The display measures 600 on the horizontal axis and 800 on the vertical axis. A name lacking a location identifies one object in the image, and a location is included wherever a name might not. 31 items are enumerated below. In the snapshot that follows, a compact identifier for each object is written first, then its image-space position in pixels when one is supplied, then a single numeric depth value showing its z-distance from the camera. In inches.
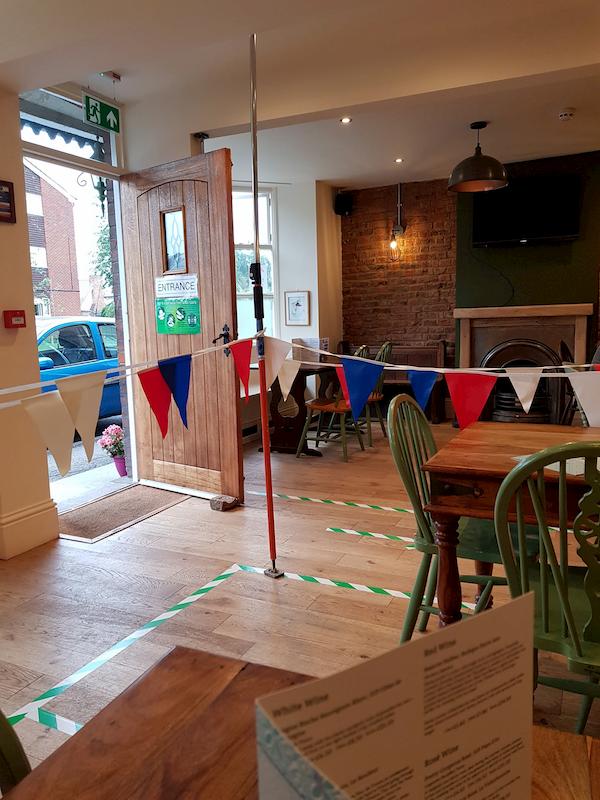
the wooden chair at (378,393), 207.3
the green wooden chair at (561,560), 49.1
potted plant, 174.2
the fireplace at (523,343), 221.0
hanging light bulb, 253.0
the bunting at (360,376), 100.7
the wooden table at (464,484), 64.2
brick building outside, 203.5
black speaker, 263.0
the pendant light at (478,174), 154.1
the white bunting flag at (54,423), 76.5
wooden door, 138.5
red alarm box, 115.3
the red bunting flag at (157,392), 95.7
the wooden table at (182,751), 23.7
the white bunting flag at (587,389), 80.7
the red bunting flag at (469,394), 96.6
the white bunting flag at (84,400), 79.5
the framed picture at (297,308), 256.4
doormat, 131.9
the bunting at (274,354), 109.5
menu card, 13.7
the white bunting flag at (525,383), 92.9
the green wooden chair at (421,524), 72.6
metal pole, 105.2
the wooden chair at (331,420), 190.2
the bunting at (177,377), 98.4
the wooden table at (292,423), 201.8
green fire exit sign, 143.8
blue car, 214.7
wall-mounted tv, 221.8
